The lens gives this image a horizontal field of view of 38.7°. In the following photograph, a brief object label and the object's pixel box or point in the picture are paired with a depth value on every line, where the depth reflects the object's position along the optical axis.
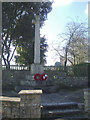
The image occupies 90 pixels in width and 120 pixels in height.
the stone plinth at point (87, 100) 4.90
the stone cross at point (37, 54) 10.02
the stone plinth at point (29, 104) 4.16
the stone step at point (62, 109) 4.66
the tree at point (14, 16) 12.85
